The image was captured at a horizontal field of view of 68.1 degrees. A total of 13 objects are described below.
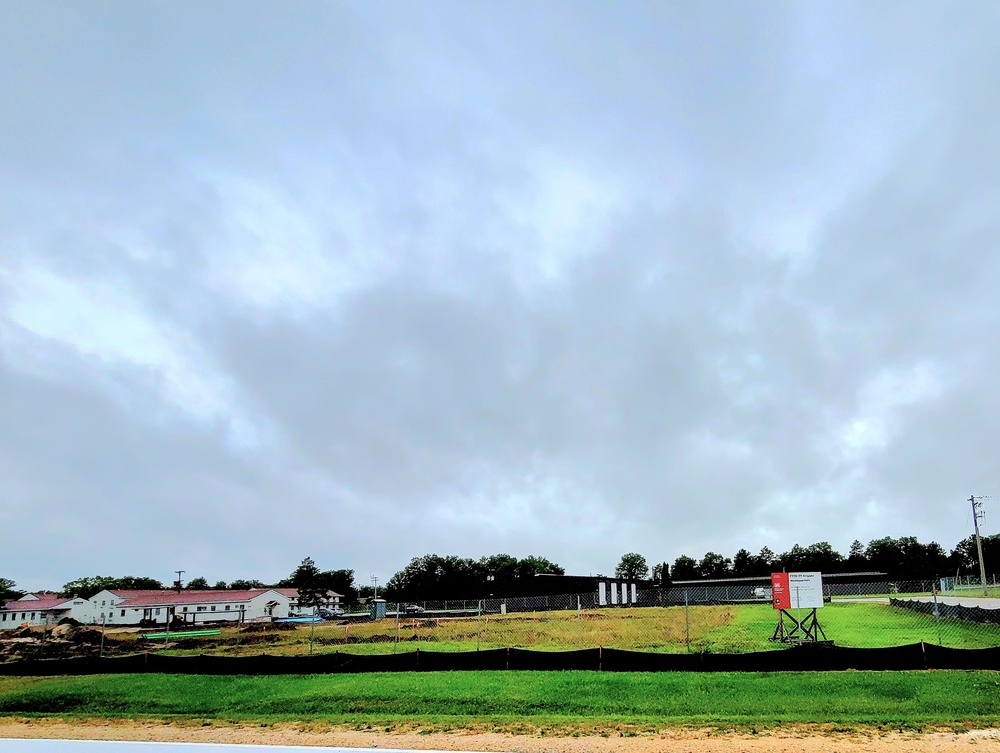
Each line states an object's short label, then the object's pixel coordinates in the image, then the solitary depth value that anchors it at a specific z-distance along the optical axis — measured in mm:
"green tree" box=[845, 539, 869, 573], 108138
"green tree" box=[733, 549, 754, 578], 143350
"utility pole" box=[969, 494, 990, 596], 61688
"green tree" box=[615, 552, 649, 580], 171000
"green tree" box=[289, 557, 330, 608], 83750
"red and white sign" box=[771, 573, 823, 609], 23344
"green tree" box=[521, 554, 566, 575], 140838
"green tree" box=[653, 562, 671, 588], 112688
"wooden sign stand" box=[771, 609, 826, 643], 23609
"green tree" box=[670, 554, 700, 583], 145250
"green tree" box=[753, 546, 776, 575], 133012
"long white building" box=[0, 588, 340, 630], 83562
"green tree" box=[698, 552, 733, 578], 144462
